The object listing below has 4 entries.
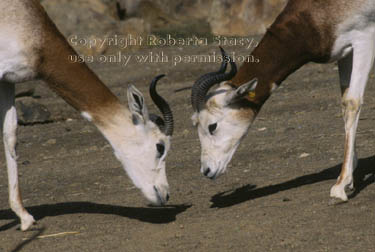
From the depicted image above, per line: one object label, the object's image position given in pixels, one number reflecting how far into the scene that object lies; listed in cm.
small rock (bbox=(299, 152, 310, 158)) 1904
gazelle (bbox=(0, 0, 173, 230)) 1502
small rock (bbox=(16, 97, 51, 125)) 2727
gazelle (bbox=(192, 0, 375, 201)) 1521
